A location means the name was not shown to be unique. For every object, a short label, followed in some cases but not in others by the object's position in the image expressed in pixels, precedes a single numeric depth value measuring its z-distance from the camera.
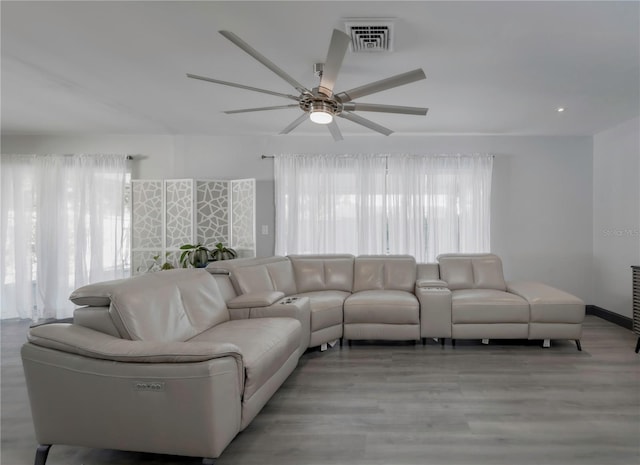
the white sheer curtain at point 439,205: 4.51
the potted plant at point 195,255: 4.25
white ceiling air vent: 2.01
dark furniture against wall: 3.20
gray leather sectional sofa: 1.58
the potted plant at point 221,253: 4.40
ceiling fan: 1.78
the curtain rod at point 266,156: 4.65
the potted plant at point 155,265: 4.43
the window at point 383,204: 4.52
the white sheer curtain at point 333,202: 4.57
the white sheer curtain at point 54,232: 4.42
